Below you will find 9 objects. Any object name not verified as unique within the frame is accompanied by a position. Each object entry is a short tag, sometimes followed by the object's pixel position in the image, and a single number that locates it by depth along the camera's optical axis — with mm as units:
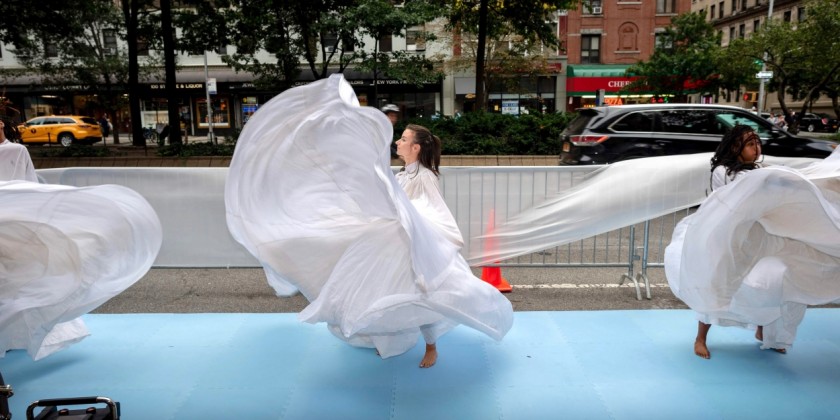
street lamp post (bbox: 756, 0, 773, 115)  25811
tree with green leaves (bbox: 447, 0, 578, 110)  16094
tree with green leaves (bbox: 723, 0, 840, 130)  17922
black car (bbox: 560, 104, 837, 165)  10188
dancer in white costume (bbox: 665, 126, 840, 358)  3541
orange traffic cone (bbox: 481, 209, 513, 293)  5840
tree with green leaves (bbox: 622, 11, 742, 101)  23894
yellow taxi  27406
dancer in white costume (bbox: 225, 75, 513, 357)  3311
